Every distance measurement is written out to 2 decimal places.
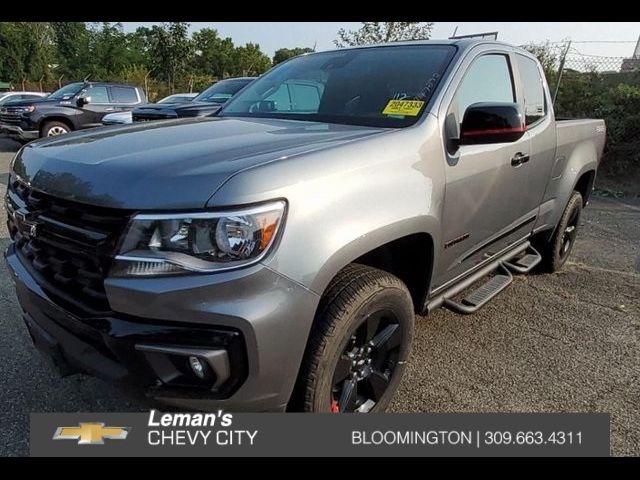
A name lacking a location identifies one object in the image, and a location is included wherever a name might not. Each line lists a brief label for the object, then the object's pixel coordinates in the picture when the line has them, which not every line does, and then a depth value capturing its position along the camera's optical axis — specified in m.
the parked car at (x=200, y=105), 6.26
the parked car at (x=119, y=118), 8.94
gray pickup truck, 1.45
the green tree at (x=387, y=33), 15.31
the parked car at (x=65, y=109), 11.20
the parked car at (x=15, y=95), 18.32
